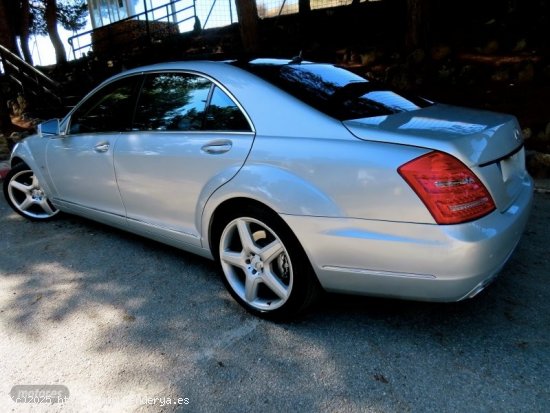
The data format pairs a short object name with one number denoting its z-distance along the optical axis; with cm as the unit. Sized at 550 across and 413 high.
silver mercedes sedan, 201
